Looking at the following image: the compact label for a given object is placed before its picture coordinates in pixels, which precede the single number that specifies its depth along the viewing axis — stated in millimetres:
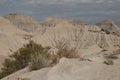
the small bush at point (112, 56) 20984
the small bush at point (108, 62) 18641
